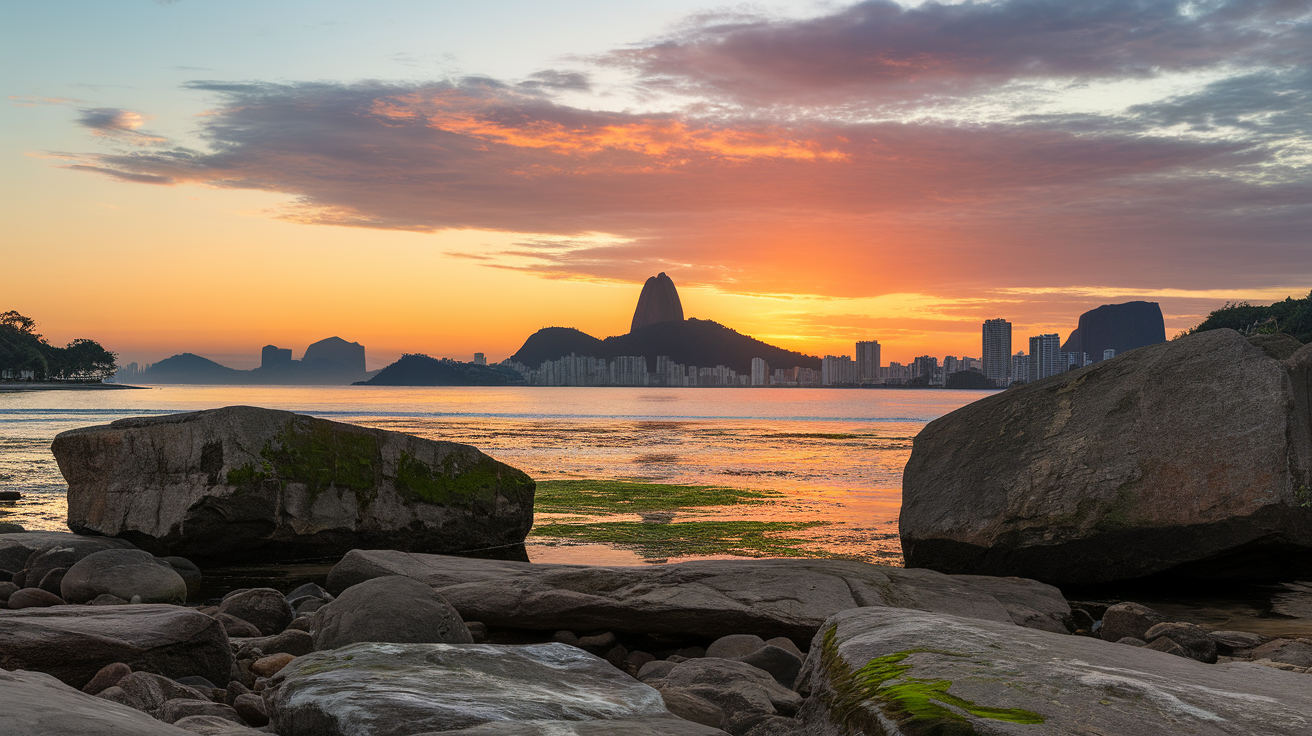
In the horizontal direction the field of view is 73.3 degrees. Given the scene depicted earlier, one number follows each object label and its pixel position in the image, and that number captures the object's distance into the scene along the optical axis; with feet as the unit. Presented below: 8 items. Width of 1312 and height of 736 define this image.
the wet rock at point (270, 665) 21.74
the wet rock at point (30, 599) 26.99
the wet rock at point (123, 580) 29.86
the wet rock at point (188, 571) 35.40
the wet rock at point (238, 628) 26.16
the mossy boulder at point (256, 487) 38.37
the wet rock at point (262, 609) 27.58
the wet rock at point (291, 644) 23.24
